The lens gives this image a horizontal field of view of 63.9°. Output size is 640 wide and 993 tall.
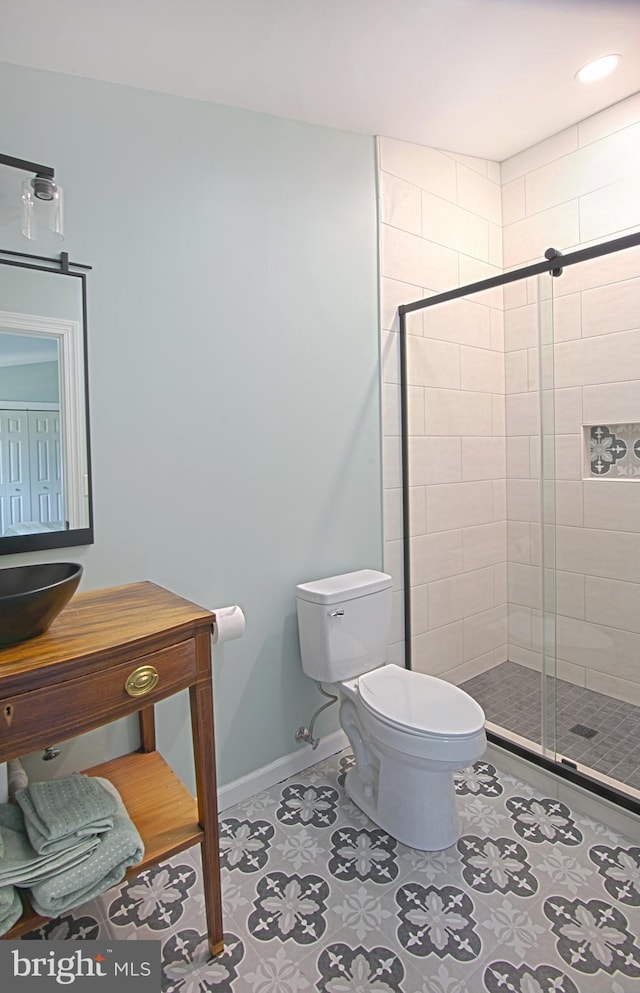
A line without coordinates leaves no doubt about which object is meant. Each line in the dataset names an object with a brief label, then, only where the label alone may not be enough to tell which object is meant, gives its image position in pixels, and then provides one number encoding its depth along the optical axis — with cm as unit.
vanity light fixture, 131
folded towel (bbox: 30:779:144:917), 106
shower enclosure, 215
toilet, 154
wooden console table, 100
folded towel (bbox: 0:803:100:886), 105
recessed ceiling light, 179
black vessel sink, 100
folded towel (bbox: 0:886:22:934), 102
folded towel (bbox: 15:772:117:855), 111
